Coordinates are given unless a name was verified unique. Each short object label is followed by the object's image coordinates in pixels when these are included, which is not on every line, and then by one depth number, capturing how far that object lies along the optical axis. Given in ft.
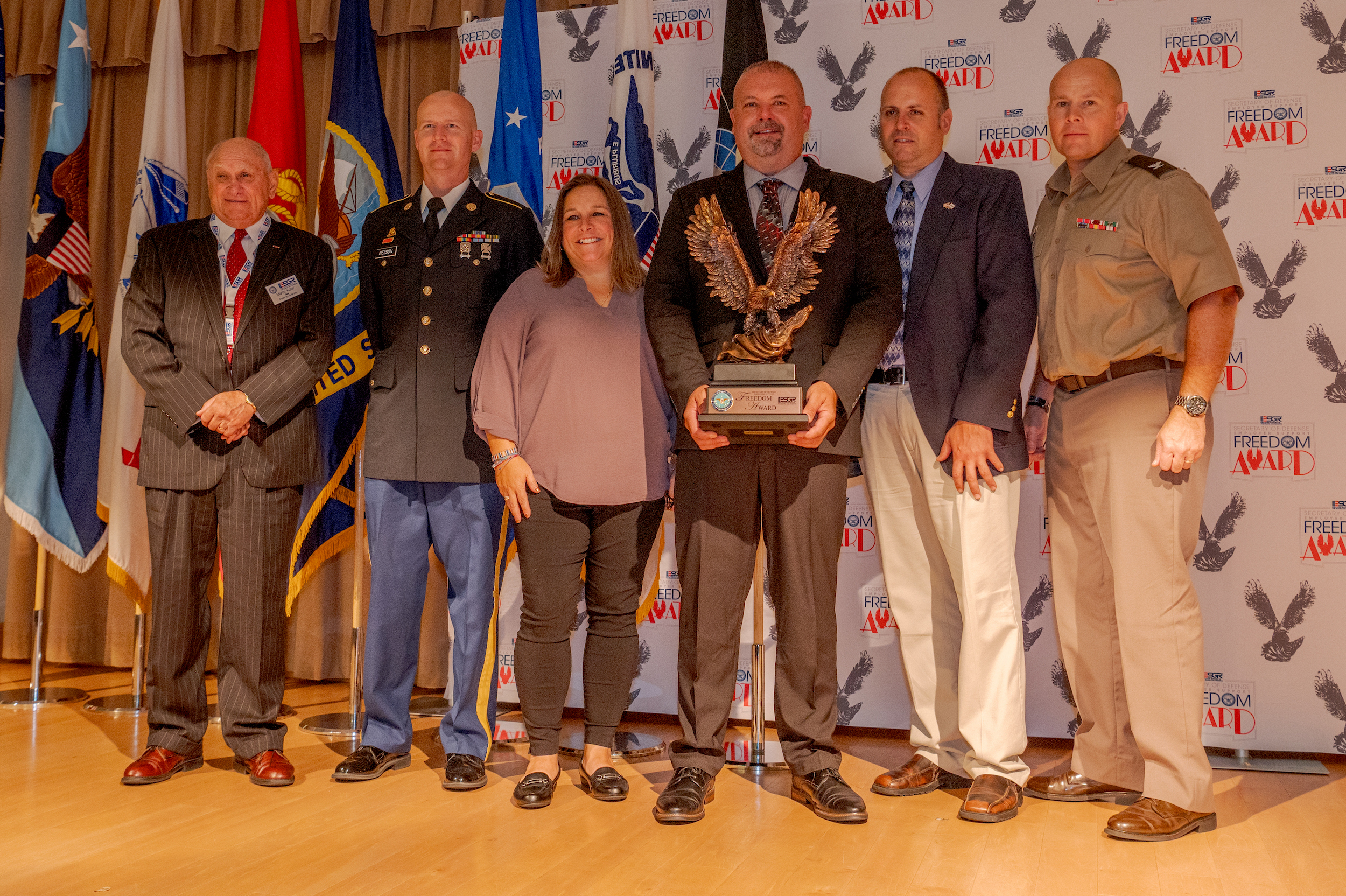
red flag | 13.07
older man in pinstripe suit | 9.72
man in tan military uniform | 8.23
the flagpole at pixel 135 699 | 12.85
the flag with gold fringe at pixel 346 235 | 12.16
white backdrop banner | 10.97
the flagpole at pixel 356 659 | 12.01
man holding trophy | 8.54
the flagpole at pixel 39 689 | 13.24
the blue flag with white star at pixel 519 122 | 12.35
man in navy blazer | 8.73
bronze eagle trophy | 8.46
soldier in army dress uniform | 9.72
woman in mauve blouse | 8.95
